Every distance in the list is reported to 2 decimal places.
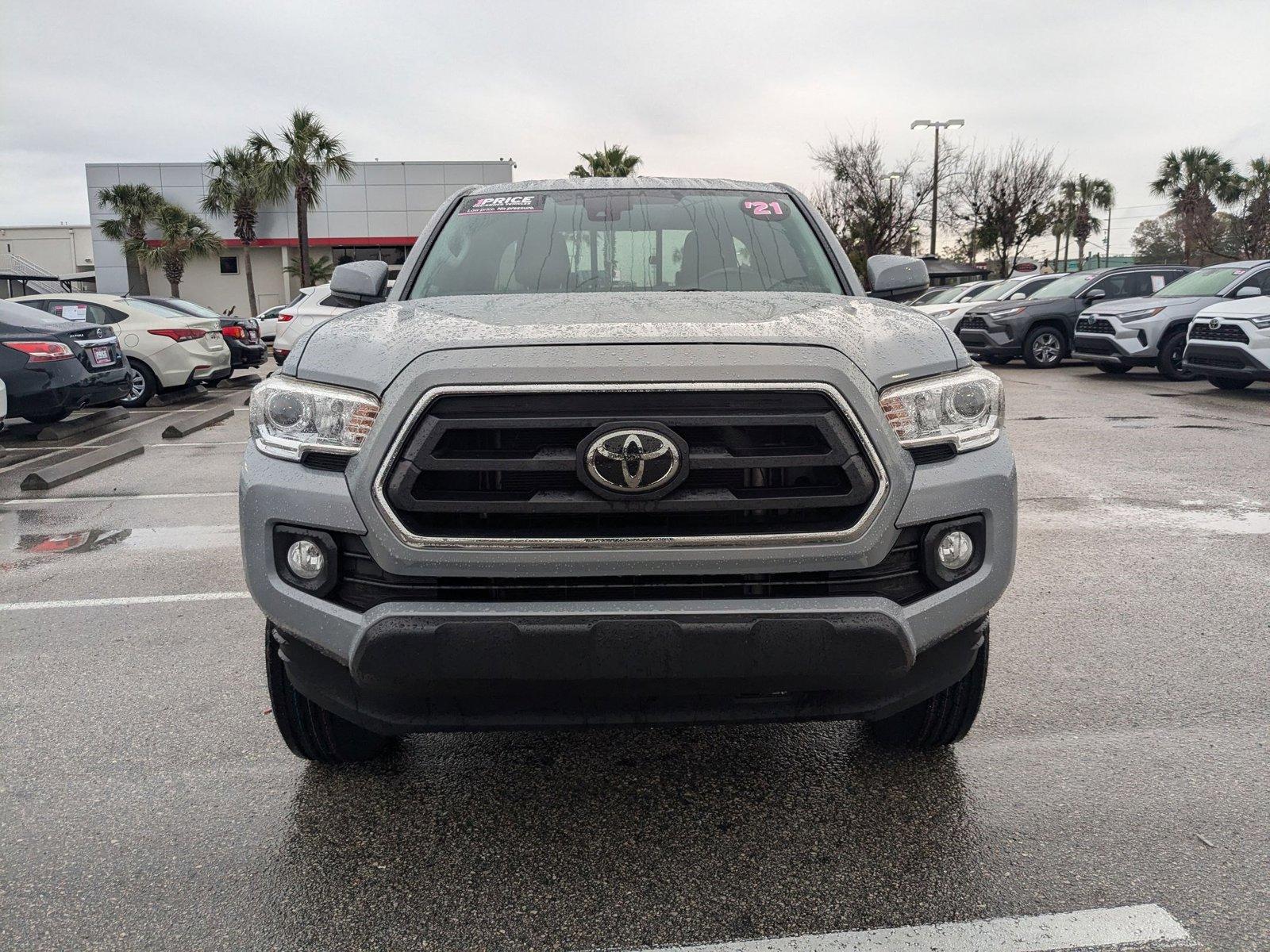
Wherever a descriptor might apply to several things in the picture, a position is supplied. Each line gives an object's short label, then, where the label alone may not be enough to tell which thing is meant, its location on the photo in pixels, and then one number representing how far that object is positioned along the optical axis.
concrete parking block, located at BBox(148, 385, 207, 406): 15.00
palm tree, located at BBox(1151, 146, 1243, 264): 46.72
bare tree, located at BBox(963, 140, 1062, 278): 37.56
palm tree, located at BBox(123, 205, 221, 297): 42.12
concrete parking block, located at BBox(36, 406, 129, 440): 10.93
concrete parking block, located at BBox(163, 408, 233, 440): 10.87
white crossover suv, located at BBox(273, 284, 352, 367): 13.90
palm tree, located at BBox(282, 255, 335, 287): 42.31
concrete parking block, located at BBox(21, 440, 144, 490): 7.95
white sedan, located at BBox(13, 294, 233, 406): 13.77
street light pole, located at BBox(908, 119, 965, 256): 30.38
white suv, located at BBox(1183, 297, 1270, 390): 11.92
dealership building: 41.97
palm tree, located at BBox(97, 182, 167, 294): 42.50
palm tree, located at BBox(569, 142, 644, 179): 38.41
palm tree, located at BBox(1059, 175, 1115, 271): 57.66
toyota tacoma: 2.13
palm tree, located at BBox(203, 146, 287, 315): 39.72
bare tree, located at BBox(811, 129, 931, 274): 37.78
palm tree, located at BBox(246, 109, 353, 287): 38.25
